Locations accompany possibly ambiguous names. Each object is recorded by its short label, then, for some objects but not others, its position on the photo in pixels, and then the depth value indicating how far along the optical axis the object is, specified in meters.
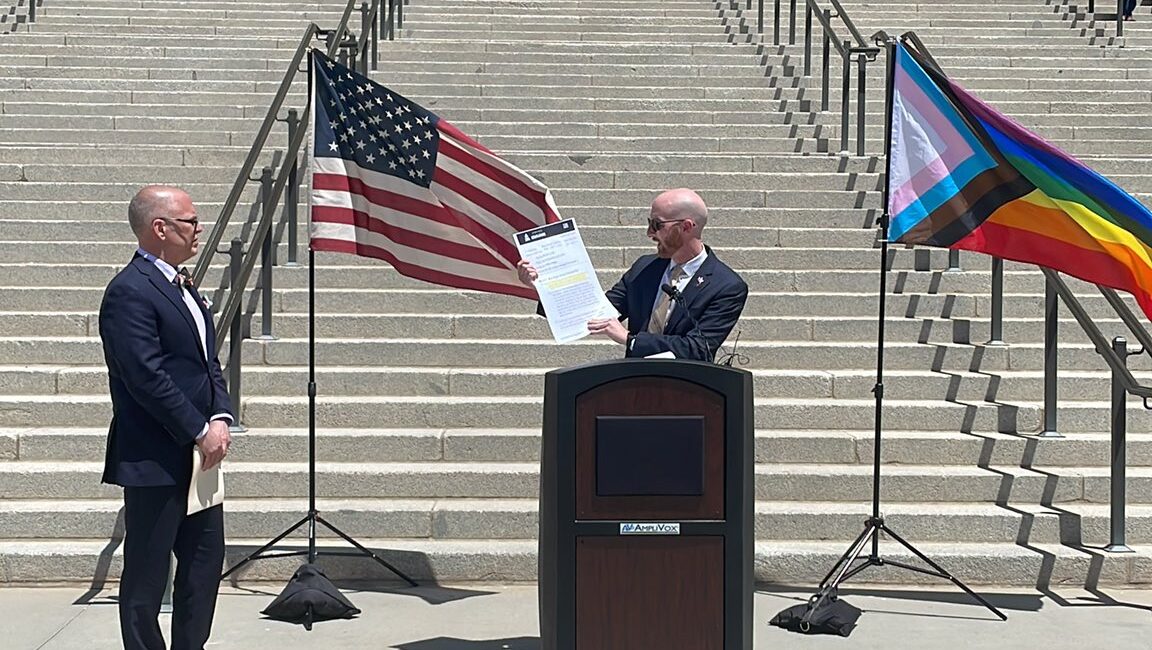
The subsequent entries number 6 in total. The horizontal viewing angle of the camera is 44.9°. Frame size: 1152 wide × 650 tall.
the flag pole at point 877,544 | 6.46
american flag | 6.51
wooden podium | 4.79
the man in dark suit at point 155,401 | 4.82
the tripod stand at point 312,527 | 6.69
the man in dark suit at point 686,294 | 5.47
